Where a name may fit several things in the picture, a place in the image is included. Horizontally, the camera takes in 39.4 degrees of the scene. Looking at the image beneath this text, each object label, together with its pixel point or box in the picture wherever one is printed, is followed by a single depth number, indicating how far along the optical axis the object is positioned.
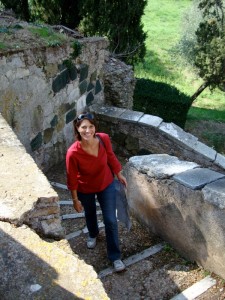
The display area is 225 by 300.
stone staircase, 2.60
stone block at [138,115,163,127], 5.01
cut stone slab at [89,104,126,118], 5.23
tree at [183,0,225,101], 10.79
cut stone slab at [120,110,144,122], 5.10
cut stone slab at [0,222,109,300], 1.43
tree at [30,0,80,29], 8.14
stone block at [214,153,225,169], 4.72
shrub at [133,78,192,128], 8.75
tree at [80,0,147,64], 8.06
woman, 2.65
